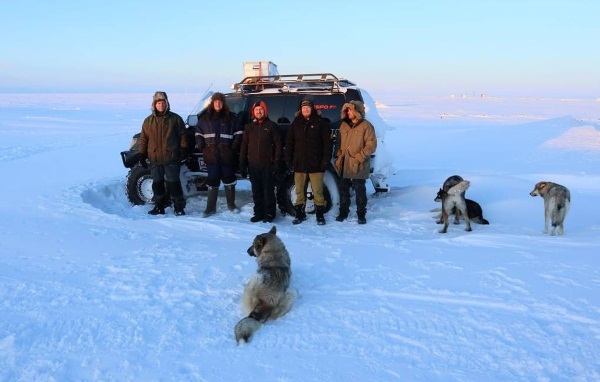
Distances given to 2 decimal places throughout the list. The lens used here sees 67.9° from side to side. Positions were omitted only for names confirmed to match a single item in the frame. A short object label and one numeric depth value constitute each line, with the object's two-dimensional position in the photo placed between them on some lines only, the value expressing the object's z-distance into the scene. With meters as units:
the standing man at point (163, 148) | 6.61
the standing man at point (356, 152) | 6.19
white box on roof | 8.70
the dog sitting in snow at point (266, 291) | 3.24
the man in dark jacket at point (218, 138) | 6.57
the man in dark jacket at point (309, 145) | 6.20
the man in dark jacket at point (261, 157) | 6.37
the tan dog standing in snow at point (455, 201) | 6.14
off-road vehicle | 6.82
